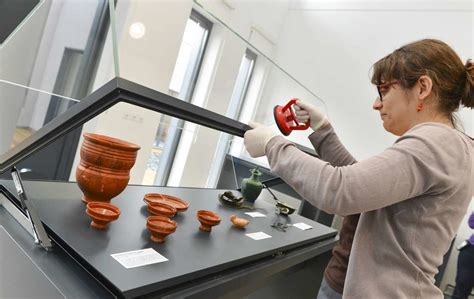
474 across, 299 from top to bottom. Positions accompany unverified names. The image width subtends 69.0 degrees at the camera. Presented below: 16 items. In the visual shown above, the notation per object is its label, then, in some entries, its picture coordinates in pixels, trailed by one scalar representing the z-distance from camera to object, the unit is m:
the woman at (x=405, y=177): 0.67
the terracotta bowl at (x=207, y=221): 1.00
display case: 0.69
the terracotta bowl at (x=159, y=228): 0.82
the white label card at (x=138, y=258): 0.70
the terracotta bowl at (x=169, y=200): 1.10
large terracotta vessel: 0.86
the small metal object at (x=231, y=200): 1.39
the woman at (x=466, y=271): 2.74
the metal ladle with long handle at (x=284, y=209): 1.56
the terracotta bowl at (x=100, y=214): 0.80
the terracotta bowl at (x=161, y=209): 0.97
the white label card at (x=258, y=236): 1.11
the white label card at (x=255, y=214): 1.37
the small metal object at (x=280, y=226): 1.31
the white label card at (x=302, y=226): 1.46
